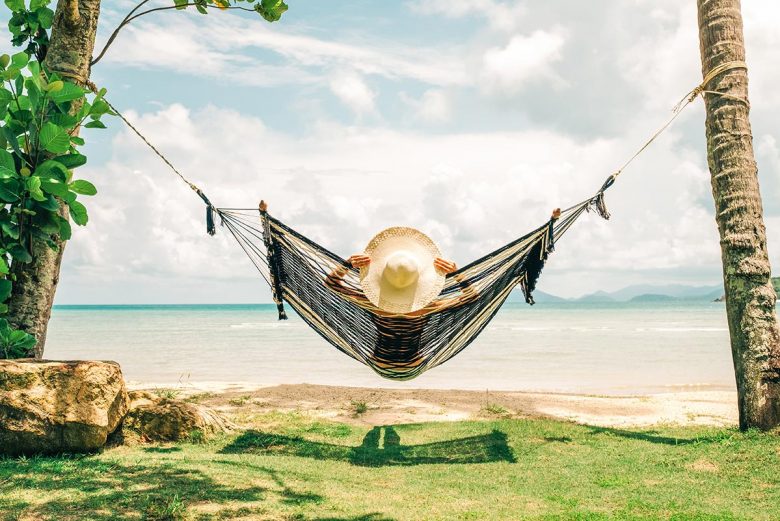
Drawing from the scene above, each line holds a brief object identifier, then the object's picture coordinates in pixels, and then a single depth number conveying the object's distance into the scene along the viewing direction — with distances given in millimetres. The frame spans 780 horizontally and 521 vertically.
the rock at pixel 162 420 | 3338
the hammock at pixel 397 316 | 3369
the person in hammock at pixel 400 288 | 3334
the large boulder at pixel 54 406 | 2803
